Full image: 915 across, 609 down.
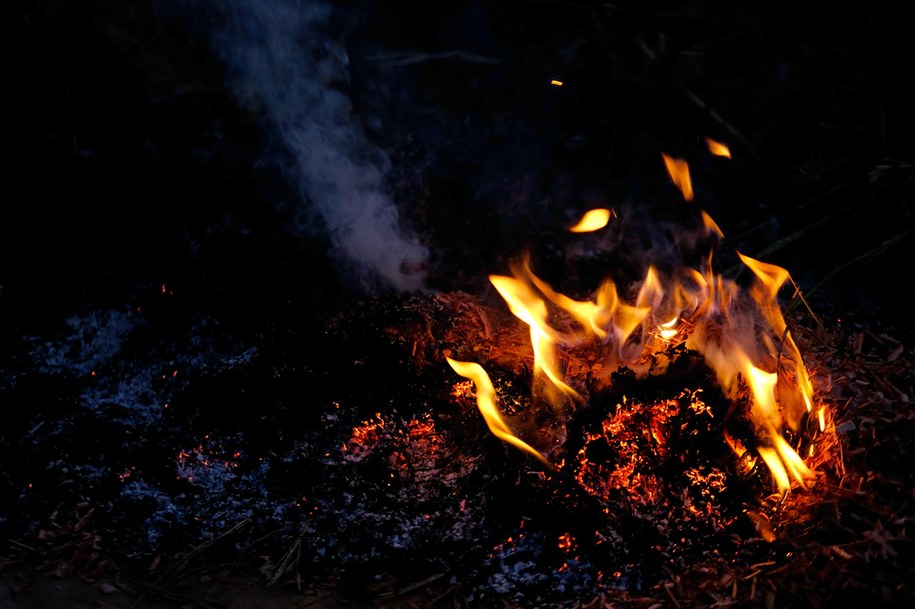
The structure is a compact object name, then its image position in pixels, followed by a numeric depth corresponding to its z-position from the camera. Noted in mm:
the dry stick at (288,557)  2289
